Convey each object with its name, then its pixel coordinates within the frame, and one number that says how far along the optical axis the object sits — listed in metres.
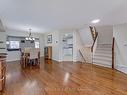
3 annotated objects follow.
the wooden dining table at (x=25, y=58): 4.01
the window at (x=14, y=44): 5.18
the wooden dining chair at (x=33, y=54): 3.95
